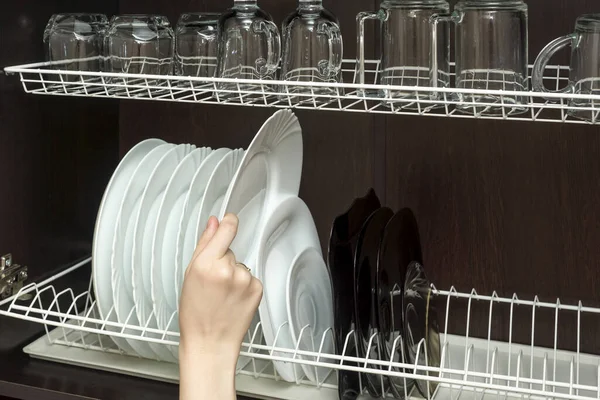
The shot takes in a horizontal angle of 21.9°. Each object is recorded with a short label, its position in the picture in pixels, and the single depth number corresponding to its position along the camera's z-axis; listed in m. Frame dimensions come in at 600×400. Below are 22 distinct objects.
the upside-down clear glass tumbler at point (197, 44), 1.90
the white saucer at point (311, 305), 1.88
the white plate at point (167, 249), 1.88
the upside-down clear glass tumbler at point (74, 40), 1.91
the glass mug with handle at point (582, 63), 1.67
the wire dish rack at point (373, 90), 1.69
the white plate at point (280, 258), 1.85
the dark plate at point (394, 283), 1.82
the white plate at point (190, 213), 1.86
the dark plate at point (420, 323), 1.87
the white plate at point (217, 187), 1.87
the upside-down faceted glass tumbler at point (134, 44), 1.91
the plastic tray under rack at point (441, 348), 1.86
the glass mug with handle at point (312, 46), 1.83
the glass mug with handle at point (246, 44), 1.84
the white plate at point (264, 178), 1.87
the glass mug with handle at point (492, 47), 1.72
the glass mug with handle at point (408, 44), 1.77
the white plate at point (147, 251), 1.90
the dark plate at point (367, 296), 1.80
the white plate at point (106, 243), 1.92
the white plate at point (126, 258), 1.91
